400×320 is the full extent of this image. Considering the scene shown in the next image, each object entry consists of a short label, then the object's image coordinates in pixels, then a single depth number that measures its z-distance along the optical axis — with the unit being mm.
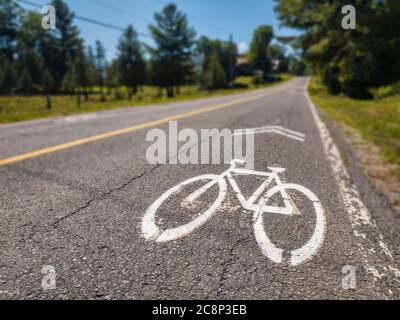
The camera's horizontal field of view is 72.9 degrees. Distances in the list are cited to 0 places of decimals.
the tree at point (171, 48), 42344
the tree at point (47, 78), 43462
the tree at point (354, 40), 17406
